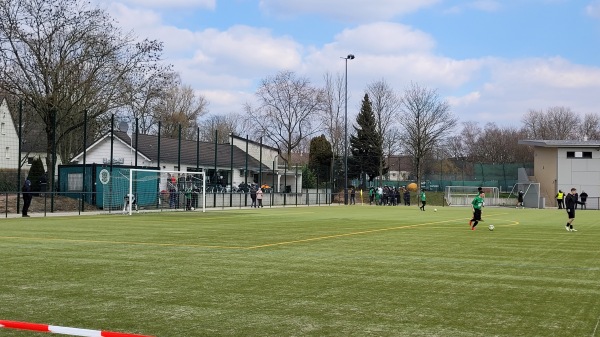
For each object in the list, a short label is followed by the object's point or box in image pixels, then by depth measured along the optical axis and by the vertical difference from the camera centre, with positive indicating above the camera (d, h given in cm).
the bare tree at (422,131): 8369 +706
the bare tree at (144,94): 4616 +642
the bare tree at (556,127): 10250 +943
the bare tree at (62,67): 4188 +773
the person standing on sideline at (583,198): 5771 -80
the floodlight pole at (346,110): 6114 +716
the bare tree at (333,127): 8651 +778
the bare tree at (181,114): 7800 +867
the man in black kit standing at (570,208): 2461 -72
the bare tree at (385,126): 8800 +802
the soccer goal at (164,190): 4019 -27
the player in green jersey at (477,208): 2522 -75
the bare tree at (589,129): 10188 +910
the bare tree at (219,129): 9612 +843
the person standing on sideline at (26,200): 3169 -71
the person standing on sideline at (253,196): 5047 -76
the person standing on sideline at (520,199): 6088 -97
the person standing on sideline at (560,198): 5538 -83
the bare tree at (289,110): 8300 +949
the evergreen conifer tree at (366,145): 8644 +544
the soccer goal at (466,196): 6562 -82
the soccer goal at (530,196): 6201 -72
